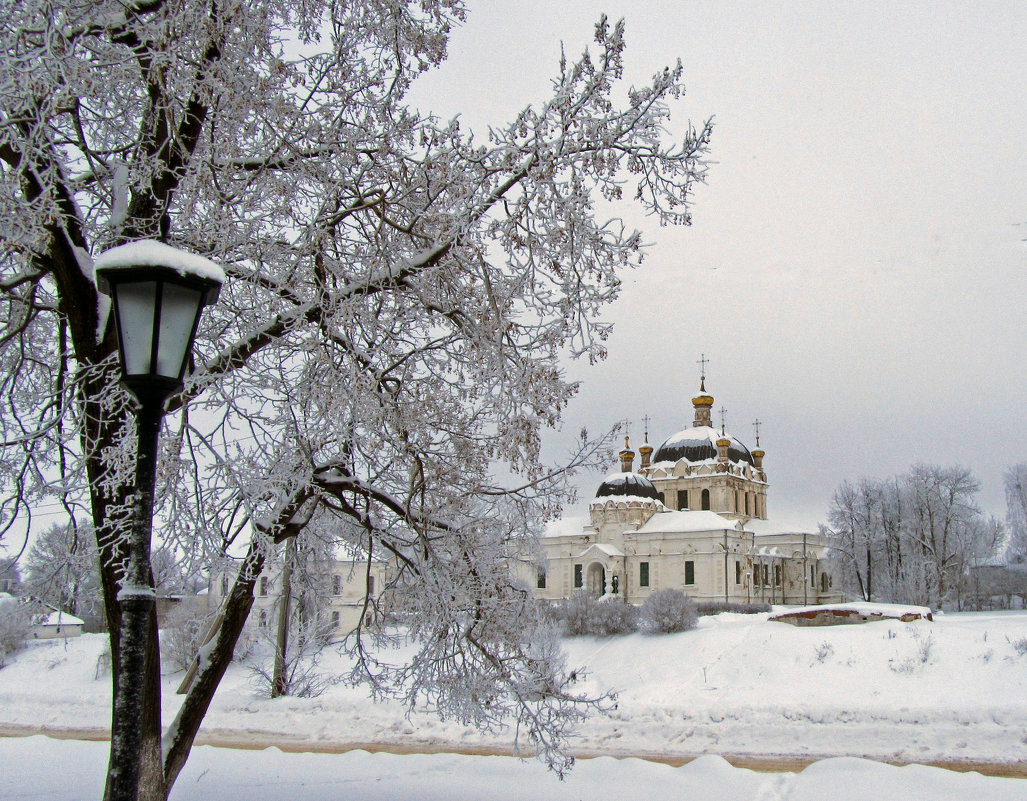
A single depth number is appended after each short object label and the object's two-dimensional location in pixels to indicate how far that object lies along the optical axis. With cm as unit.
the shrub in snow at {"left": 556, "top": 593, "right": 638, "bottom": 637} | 3306
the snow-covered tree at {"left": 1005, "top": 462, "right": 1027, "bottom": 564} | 5612
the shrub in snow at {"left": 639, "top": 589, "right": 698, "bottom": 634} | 3133
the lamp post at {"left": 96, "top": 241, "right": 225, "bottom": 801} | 366
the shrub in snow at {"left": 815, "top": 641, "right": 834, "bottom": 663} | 2289
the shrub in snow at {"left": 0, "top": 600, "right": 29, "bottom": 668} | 3136
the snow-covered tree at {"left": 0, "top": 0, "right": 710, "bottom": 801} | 589
